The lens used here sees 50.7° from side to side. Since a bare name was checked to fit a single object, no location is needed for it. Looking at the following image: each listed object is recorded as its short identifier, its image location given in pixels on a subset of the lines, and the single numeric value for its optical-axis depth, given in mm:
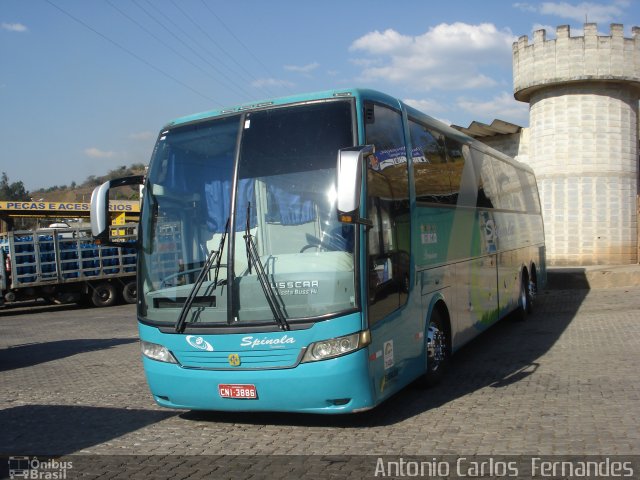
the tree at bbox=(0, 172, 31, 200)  92469
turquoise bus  5746
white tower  21359
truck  20594
